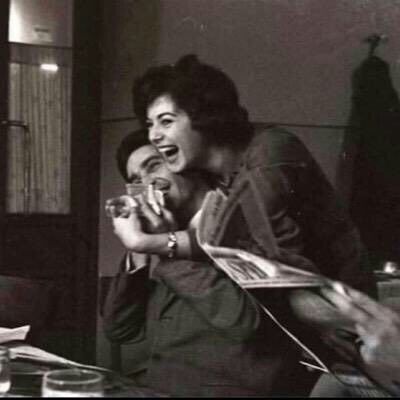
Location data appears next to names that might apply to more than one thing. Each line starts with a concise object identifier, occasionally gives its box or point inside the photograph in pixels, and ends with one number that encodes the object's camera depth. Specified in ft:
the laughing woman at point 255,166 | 7.89
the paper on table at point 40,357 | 8.46
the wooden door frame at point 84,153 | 8.60
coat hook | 8.13
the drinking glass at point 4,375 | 7.27
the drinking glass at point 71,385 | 6.59
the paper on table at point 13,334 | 9.25
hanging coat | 8.15
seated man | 7.95
